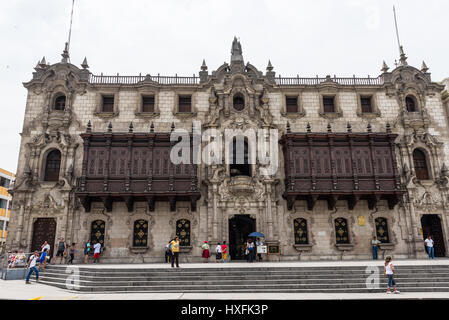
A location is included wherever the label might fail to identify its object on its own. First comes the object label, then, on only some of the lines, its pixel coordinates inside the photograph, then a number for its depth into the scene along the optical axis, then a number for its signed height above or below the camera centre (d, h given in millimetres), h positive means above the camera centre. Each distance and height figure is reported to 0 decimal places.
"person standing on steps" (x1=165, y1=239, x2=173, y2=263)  21125 -1028
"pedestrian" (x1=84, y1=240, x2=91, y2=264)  21117 -741
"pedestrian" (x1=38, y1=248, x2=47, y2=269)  17703 -1087
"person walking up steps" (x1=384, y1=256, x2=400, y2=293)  12211 -1484
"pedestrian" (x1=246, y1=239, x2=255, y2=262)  20628 -880
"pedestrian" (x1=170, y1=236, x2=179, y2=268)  16084 -426
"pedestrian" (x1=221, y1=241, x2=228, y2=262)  21156 -880
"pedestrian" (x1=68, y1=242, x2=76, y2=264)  21156 -872
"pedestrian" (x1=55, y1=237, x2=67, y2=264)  21500 -656
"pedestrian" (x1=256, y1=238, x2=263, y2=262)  21681 -522
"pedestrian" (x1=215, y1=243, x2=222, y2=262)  20953 -1067
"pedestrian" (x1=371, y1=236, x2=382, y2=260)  22047 -663
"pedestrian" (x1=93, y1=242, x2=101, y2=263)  21359 -757
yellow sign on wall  23420 +1179
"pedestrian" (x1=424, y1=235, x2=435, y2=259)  21984 -854
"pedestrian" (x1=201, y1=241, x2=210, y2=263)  21047 -858
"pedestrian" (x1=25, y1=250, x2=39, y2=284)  15366 -1180
